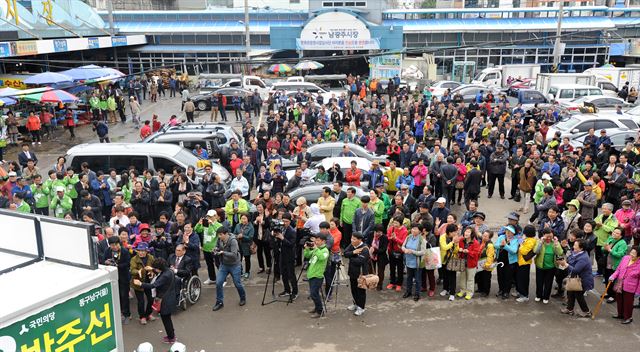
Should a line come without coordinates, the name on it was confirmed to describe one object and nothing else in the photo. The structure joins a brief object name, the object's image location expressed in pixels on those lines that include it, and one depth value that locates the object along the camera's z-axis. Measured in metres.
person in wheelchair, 9.33
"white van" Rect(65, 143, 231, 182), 14.55
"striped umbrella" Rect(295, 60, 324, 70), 35.94
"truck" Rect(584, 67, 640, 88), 33.09
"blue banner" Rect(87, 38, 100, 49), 33.03
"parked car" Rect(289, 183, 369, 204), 12.48
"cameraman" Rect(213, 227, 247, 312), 9.45
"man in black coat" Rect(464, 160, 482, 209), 13.81
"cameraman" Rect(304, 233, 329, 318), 8.95
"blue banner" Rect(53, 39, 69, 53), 28.91
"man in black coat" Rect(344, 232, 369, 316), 9.09
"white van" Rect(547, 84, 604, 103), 26.91
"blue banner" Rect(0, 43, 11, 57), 23.77
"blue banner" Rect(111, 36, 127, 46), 36.12
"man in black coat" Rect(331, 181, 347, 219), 11.78
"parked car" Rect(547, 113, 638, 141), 19.48
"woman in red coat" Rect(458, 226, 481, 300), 9.54
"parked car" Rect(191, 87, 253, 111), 28.36
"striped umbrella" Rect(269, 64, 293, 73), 35.93
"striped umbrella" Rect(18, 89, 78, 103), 21.50
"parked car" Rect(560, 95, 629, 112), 24.67
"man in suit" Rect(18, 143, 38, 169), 15.73
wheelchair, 9.63
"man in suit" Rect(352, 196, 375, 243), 10.70
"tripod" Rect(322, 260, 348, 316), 9.63
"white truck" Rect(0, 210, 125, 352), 4.36
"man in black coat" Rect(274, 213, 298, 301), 9.71
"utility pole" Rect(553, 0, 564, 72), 32.00
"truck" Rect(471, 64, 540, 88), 35.22
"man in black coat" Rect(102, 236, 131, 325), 9.02
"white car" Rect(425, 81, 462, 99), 30.86
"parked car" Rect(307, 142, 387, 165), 16.37
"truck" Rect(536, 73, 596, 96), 28.92
